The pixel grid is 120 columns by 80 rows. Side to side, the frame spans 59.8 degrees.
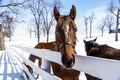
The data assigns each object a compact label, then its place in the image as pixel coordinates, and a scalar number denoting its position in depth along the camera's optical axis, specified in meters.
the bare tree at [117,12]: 22.80
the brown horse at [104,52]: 1.90
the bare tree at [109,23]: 35.01
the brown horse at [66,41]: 1.27
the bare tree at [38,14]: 20.87
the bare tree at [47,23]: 22.46
